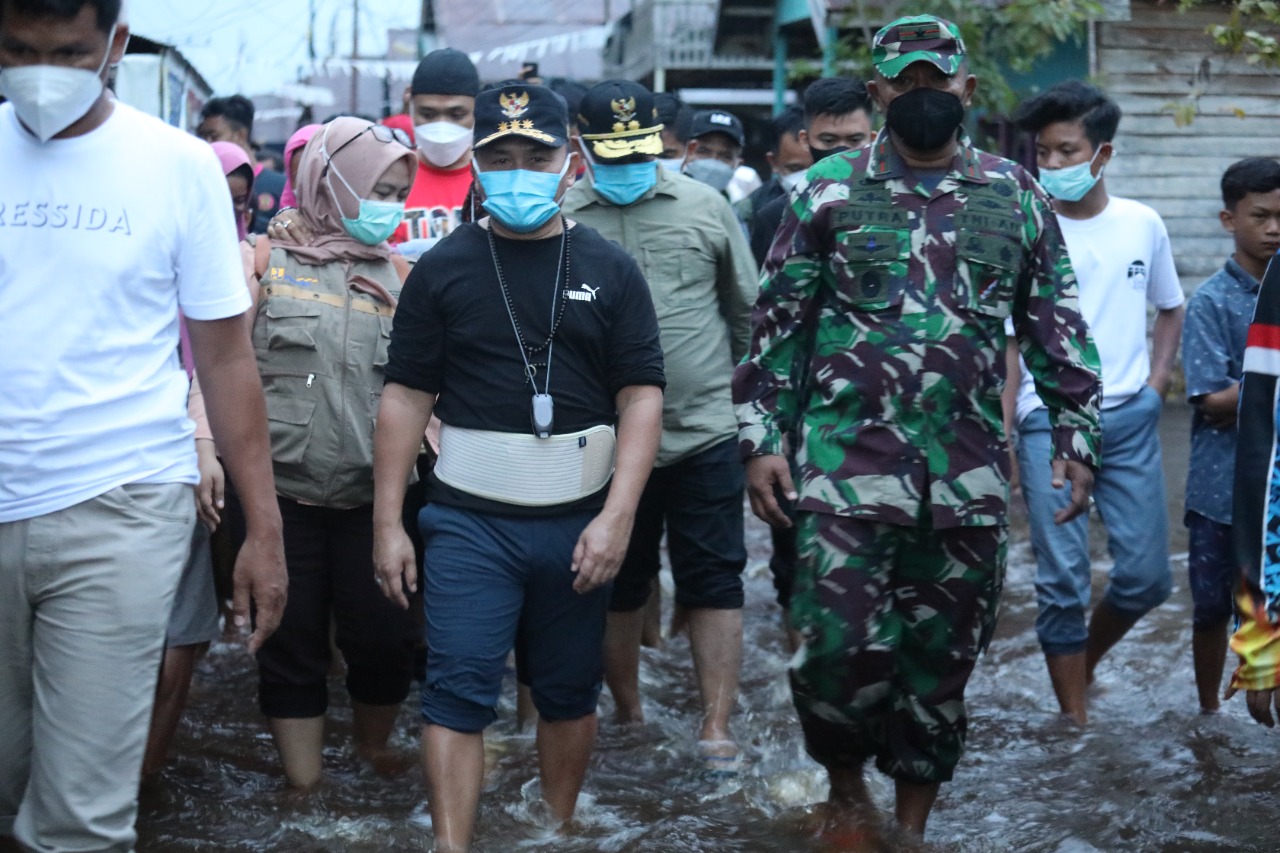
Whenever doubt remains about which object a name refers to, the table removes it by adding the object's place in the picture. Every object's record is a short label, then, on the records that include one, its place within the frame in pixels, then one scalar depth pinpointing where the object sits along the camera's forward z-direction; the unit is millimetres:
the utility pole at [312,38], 26606
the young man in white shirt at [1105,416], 5594
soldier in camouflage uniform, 4121
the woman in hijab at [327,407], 4672
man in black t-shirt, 4094
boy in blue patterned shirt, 5461
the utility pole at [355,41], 26391
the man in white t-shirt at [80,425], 2982
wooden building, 14391
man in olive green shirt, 5473
